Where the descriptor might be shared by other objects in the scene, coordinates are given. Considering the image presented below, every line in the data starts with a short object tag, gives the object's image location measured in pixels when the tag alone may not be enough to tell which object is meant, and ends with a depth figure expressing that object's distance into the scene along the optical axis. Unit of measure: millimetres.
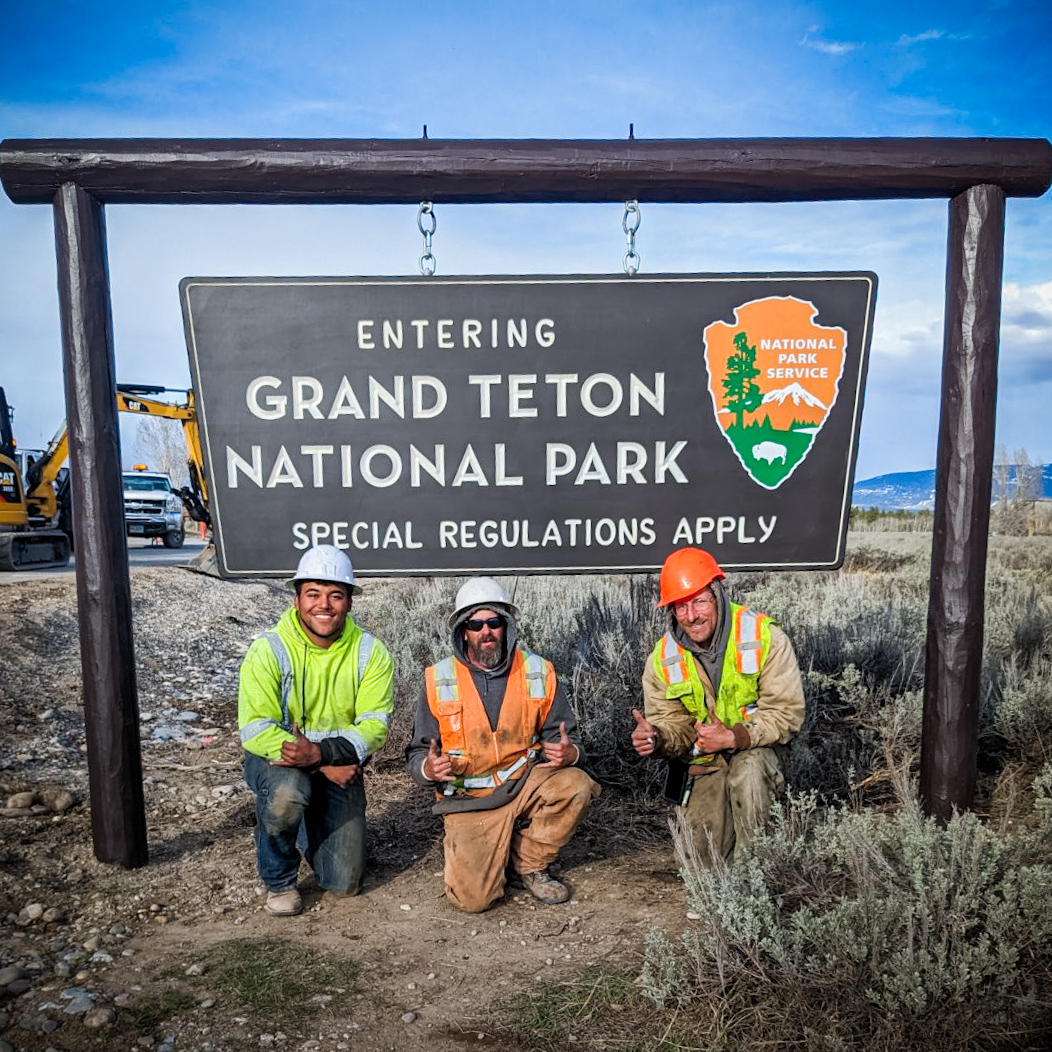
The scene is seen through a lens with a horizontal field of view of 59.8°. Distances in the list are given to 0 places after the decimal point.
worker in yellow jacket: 3926
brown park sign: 4168
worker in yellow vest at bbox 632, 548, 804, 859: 4055
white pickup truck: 24812
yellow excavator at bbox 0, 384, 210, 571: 16453
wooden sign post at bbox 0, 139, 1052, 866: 3930
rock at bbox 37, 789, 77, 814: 4973
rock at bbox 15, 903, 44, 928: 3721
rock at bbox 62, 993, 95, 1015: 3041
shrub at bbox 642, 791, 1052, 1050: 2729
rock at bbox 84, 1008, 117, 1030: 2968
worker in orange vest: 4047
